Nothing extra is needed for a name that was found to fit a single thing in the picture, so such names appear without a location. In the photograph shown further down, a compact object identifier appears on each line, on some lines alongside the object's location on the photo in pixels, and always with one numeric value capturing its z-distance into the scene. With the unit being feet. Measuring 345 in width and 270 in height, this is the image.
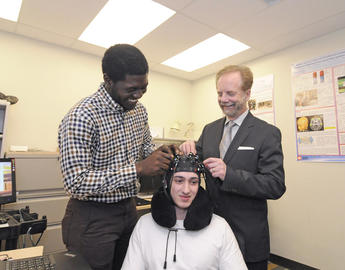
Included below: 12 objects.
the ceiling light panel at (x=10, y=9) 7.88
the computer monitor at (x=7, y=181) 6.99
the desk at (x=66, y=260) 3.02
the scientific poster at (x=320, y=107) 8.77
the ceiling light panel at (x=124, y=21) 7.85
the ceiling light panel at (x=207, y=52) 10.12
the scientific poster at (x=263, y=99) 10.94
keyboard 3.01
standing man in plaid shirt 3.26
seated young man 3.94
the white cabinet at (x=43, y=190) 7.88
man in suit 4.08
